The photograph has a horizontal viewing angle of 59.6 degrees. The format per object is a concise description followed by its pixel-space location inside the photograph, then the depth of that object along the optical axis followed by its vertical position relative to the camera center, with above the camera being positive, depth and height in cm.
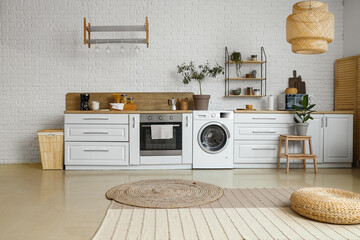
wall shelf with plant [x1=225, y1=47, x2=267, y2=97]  521 +75
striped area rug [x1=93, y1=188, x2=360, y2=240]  216 -85
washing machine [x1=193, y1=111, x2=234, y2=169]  471 -49
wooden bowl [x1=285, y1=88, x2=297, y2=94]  513 +34
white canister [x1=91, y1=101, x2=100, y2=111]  491 +8
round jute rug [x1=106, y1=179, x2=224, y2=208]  288 -84
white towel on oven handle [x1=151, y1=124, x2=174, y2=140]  464 -32
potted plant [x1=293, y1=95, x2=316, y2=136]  460 -10
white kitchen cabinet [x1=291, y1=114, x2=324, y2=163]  484 -35
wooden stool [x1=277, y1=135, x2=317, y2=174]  448 -62
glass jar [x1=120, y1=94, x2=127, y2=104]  504 +20
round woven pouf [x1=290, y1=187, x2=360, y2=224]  231 -72
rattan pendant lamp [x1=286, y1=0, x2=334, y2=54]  272 +73
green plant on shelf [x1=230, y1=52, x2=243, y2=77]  519 +88
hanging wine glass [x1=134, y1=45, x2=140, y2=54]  503 +98
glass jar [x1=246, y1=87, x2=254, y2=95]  531 +34
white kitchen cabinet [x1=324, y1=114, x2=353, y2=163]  485 -36
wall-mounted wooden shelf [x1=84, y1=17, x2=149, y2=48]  492 +127
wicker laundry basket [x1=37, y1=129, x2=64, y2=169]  470 -57
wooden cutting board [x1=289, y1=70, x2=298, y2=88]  540 +52
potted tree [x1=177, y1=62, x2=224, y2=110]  519 +66
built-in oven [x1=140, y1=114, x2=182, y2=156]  466 -37
